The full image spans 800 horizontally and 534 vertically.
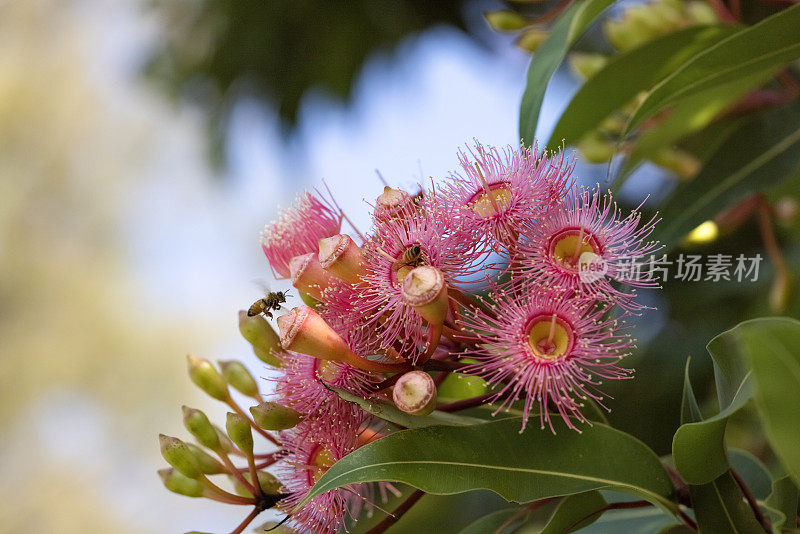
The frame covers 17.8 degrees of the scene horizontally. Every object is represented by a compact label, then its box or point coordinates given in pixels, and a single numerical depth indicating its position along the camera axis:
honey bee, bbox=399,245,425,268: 0.63
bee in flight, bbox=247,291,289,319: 0.66
